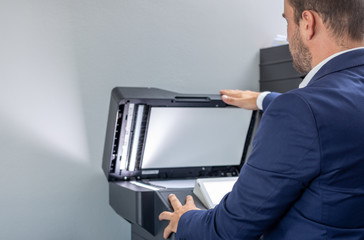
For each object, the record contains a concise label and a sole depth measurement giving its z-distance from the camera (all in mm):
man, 855
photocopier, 1346
